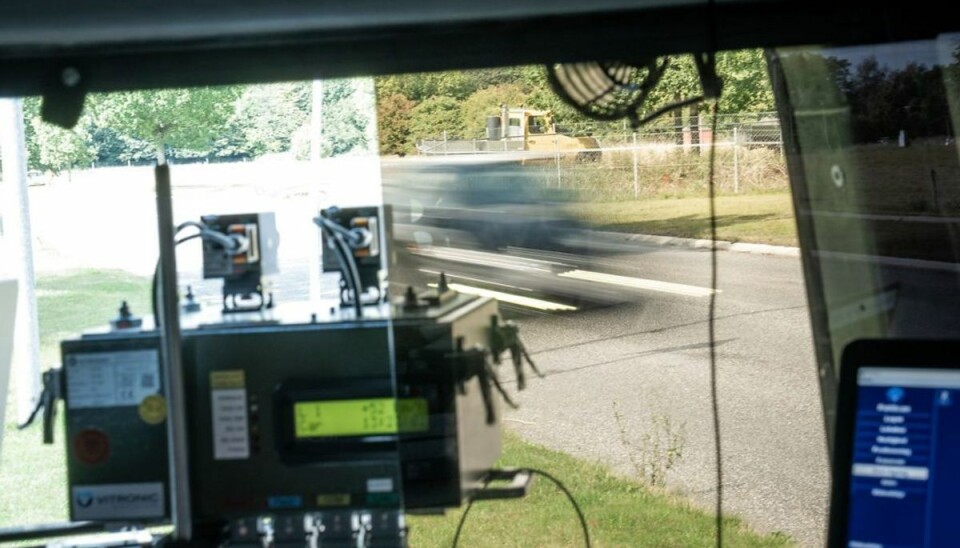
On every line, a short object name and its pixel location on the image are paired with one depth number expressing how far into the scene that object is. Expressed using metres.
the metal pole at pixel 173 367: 1.36
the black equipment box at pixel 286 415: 1.35
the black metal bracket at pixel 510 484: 1.46
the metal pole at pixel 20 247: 1.48
